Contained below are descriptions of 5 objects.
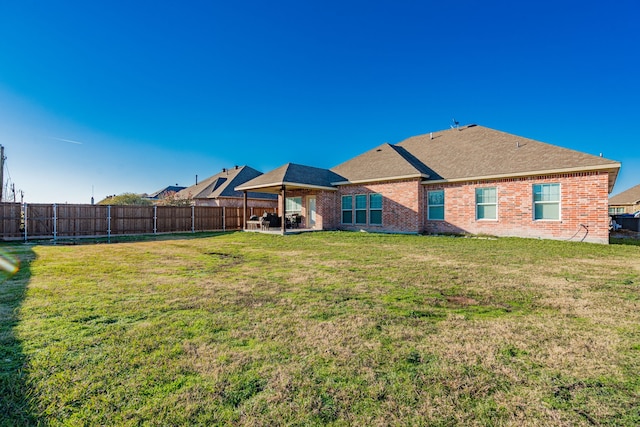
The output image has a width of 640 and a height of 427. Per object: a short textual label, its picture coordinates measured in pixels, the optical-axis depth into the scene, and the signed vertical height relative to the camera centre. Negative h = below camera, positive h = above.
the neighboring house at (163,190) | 48.08 +4.11
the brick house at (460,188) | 11.62 +1.25
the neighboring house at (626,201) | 33.84 +1.32
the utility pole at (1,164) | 17.83 +3.13
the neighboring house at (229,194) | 26.55 +1.95
